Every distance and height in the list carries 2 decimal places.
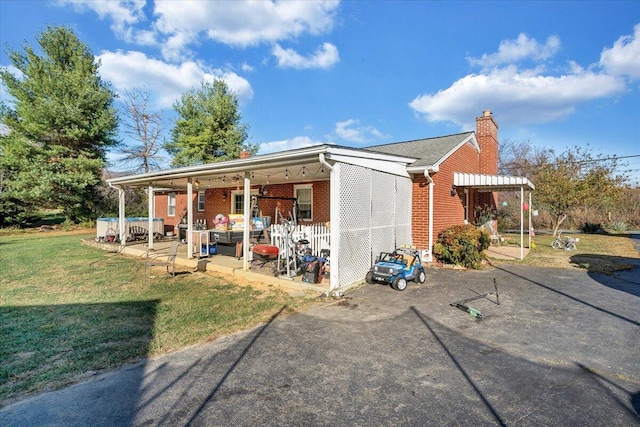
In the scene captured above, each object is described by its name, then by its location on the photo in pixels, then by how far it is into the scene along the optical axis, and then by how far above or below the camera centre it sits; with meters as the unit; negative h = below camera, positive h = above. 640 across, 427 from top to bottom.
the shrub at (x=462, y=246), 8.70 -0.80
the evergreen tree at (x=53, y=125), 18.91 +5.65
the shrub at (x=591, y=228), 20.08 -0.63
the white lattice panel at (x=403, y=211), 8.68 +0.18
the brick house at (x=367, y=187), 6.50 +1.01
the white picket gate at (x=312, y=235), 7.70 -0.46
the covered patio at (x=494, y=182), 9.86 +1.14
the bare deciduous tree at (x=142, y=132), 25.70 +7.05
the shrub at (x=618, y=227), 19.88 -0.55
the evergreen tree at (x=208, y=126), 23.97 +7.02
